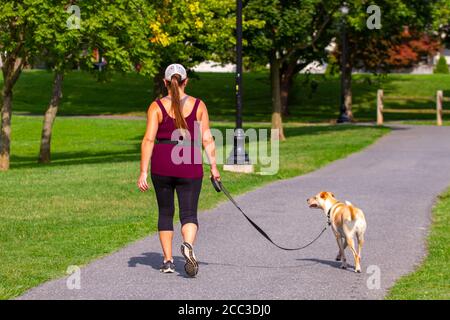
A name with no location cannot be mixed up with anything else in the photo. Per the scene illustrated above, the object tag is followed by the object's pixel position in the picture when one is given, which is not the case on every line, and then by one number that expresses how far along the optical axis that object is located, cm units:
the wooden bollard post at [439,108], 4494
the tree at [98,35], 2598
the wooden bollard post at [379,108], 4552
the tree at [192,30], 3103
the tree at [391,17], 3438
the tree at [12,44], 2602
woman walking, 1093
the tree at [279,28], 3291
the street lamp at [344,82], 4856
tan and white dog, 1132
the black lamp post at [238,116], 2345
